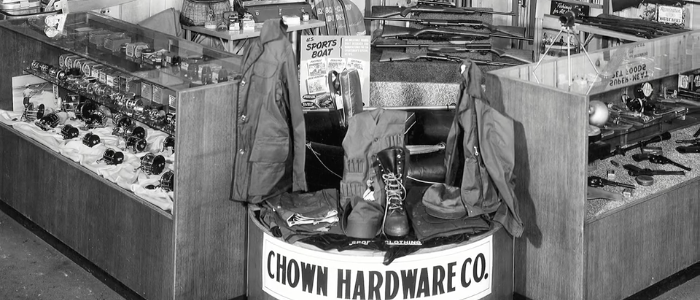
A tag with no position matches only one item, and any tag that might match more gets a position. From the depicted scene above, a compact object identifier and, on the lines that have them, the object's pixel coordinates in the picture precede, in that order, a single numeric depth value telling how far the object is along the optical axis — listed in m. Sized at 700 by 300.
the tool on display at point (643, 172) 5.45
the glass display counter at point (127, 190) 4.79
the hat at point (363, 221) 4.58
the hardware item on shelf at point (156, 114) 5.11
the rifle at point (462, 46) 7.20
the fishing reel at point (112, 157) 5.39
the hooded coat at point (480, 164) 4.67
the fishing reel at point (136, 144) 5.43
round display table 4.51
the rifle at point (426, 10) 7.61
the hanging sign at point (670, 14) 7.23
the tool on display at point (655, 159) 5.66
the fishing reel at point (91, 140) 5.62
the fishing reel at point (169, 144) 5.32
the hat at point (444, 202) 4.67
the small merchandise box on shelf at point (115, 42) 5.71
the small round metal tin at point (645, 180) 5.33
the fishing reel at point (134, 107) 5.28
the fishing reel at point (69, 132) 5.79
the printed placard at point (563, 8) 8.26
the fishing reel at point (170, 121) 5.03
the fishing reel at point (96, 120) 5.90
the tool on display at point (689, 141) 5.97
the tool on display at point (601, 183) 5.28
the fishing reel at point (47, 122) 5.97
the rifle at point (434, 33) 7.30
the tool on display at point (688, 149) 5.84
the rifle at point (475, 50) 7.16
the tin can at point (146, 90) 5.16
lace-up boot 4.61
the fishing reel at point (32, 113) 6.15
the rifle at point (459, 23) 7.45
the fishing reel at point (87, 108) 5.95
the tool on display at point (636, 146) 5.55
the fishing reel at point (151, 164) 5.21
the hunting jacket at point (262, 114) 4.80
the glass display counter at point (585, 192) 4.78
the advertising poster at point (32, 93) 6.27
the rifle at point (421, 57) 7.02
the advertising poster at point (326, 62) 5.96
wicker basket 7.45
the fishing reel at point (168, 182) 4.98
